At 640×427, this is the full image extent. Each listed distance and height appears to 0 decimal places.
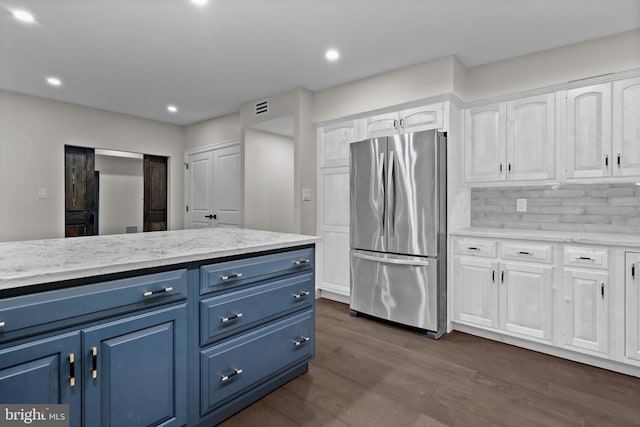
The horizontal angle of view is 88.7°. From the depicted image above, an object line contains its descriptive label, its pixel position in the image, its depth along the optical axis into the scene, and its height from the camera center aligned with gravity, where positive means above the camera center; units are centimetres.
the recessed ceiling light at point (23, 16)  251 +153
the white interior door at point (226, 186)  547 +45
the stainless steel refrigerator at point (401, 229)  296 -16
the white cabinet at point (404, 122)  318 +94
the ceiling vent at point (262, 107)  453 +147
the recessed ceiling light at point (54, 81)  386 +158
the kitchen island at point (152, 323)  117 -50
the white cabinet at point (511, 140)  289 +67
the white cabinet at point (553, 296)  233 -68
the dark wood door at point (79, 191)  493 +31
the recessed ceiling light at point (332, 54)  315 +155
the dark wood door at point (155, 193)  590 +35
